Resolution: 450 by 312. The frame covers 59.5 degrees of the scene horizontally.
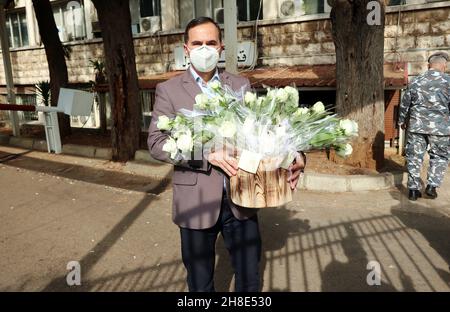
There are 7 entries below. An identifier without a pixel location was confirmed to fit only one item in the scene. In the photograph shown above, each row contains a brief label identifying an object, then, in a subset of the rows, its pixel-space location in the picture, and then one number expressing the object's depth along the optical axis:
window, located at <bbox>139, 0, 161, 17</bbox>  13.43
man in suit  2.38
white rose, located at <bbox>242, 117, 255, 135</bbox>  2.08
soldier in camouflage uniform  5.35
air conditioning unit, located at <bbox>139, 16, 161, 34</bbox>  13.35
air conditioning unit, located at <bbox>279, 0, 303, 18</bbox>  10.73
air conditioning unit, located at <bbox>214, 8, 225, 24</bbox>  12.42
